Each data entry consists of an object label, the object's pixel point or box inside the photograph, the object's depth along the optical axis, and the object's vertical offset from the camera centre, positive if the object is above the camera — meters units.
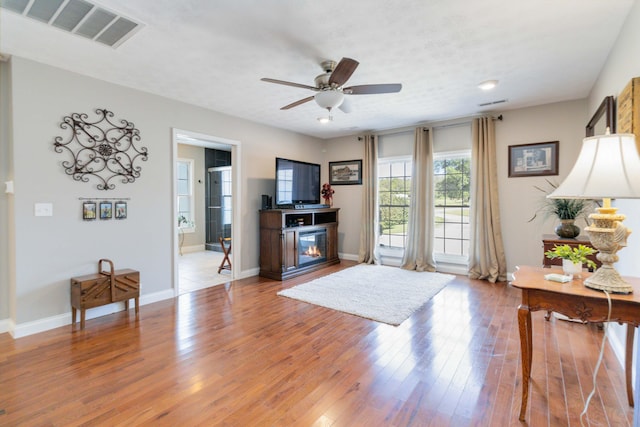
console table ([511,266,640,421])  1.50 -0.52
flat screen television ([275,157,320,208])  5.16 +0.49
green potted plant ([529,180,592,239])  3.29 -0.06
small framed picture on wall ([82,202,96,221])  3.25 -0.01
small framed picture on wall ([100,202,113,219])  3.39 +0.00
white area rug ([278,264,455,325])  3.46 -1.14
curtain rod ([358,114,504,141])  4.69 +1.47
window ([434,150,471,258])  5.21 +0.13
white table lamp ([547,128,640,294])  1.41 +0.11
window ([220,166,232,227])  7.60 +0.43
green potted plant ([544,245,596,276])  1.86 -0.31
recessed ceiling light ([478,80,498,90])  3.45 +1.47
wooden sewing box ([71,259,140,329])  3.02 -0.83
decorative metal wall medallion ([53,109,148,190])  3.14 +0.69
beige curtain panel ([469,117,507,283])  4.68 +0.00
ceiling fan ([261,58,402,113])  2.67 +1.16
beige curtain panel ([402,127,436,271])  5.29 +0.15
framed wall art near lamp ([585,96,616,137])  2.62 +0.92
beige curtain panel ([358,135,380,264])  5.96 +0.11
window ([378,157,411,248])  5.84 +0.21
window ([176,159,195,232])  7.40 +0.35
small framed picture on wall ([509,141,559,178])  4.32 +0.74
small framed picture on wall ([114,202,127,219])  3.50 +0.00
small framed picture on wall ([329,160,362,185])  6.29 +0.81
